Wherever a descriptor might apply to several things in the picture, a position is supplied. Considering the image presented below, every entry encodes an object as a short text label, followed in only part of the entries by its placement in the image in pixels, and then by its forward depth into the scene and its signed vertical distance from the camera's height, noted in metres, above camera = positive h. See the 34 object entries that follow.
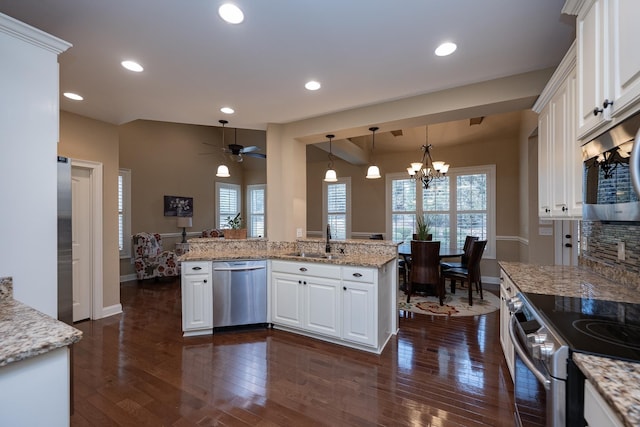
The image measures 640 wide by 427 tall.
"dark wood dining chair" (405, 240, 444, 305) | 4.04 -0.73
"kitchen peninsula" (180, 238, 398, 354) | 2.78 -0.82
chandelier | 4.80 +0.77
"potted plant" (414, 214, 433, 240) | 4.43 -0.26
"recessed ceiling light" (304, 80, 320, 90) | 2.69 +1.23
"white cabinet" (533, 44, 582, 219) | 1.83 +0.46
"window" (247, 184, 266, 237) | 8.71 +0.13
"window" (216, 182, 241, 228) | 8.00 +0.35
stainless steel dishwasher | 3.23 -0.91
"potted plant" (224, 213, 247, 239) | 3.82 -0.26
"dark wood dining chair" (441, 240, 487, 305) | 4.15 -0.89
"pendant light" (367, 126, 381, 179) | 4.39 +0.63
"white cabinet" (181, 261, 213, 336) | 3.15 -0.93
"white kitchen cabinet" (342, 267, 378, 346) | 2.74 -0.91
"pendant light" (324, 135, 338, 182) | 4.36 +0.57
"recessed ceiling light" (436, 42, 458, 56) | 2.10 +1.23
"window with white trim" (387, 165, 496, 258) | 5.59 +0.15
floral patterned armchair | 5.62 -0.91
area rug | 3.90 -1.35
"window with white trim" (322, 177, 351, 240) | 7.05 +0.15
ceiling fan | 4.43 +1.00
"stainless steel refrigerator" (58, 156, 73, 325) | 2.08 -0.21
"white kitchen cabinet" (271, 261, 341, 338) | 2.94 -0.91
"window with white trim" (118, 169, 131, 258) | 5.95 +0.02
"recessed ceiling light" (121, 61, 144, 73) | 2.33 +1.23
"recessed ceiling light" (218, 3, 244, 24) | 1.70 +1.23
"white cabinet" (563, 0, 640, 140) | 1.10 +0.66
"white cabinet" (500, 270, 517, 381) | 2.16 -0.94
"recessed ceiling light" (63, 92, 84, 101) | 2.91 +1.23
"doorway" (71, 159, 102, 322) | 3.51 -0.31
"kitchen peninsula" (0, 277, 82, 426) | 0.89 -0.52
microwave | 1.26 +0.18
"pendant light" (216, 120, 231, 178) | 5.03 +0.75
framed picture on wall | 6.73 +0.19
